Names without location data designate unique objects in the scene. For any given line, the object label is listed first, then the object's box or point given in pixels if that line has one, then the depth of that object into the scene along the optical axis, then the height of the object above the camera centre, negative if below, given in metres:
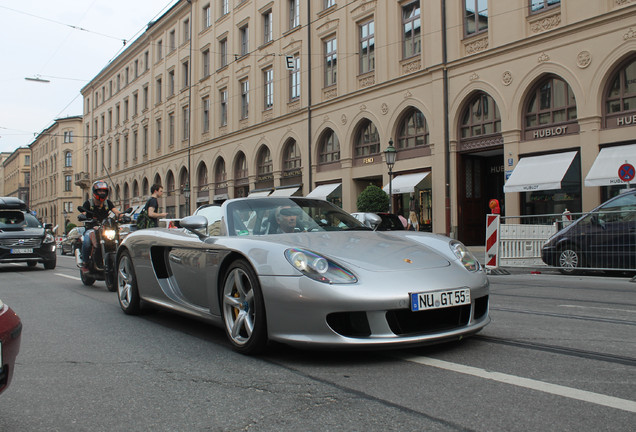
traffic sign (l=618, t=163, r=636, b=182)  12.76 +1.01
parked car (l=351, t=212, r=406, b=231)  14.96 -0.02
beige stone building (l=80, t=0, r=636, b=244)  17.28 +4.86
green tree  20.97 +0.76
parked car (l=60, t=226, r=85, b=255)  28.29 -0.90
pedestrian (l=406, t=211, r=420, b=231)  21.50 +0.03
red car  2.36 -0.48
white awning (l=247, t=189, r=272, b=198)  31.81 +1.76
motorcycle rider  9.35 +0.26
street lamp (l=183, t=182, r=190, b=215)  36.31 +1.95
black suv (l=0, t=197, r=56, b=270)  14.15 -0.24
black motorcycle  8.99 -0.35
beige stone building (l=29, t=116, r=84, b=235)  79.25 +8.11
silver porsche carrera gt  3.56 -0.39
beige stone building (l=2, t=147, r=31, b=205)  102.96 +10.72
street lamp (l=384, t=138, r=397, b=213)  19.77 +2.28
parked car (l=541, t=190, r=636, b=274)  10.40 -0.43
